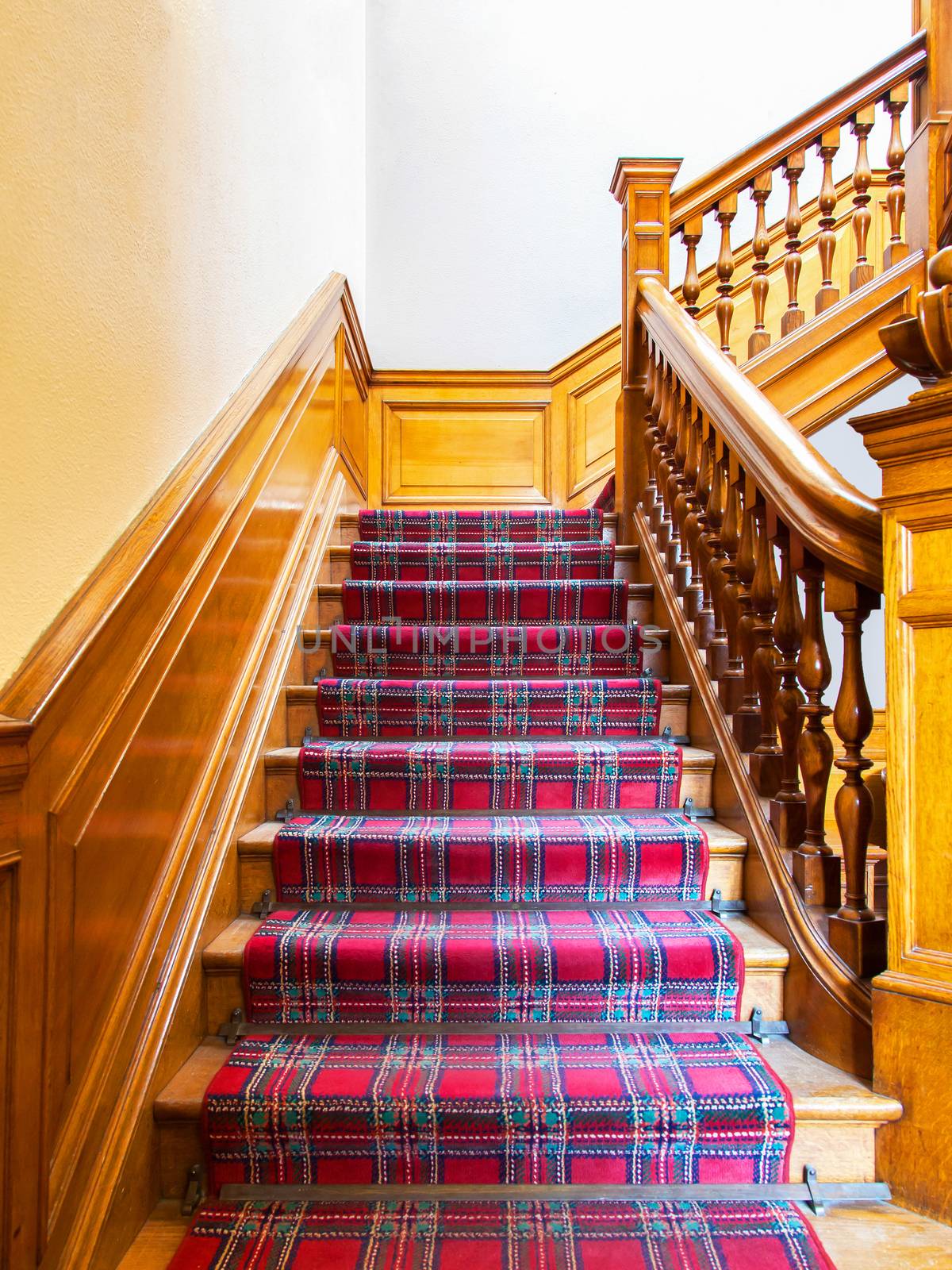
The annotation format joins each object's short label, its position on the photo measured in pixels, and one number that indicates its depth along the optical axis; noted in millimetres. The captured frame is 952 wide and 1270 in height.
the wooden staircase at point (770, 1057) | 1050
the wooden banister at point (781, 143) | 2545
